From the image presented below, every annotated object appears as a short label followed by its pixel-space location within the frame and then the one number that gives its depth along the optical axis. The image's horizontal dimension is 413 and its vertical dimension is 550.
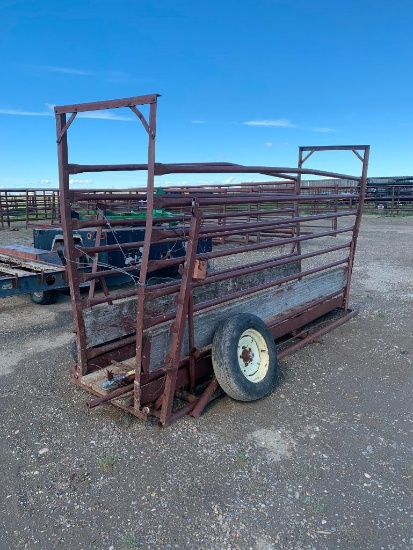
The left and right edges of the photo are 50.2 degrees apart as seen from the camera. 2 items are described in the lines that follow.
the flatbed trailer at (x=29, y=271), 5.75
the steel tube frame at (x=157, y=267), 3.10
